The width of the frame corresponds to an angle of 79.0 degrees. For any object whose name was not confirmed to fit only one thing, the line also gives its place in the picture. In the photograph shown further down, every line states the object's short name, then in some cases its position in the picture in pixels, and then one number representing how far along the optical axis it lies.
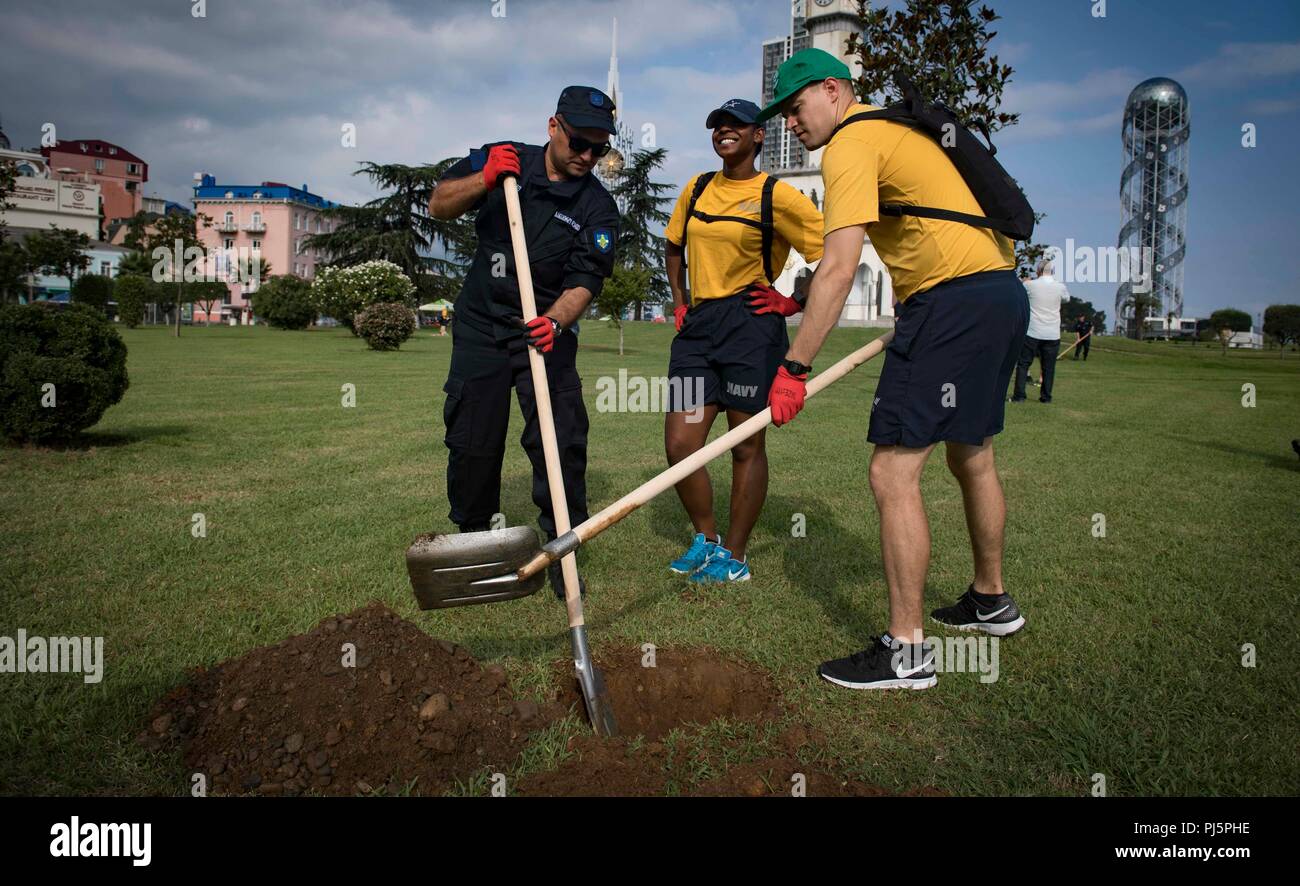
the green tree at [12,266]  38.72
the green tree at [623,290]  30.59
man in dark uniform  4.08
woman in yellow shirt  4.47
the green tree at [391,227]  46.34
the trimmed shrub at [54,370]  7.12
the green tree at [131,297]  44.03
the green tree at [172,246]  48.94
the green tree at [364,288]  38.03
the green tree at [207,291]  51.88
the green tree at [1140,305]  61.78
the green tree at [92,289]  52.03
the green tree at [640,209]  48.49
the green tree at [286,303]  48.56
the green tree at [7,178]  28.83
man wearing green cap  3.13
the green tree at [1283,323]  51.97
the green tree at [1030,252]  13.27
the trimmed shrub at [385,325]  28.61
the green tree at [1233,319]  63.34
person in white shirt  13.48
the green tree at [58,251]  48.16
